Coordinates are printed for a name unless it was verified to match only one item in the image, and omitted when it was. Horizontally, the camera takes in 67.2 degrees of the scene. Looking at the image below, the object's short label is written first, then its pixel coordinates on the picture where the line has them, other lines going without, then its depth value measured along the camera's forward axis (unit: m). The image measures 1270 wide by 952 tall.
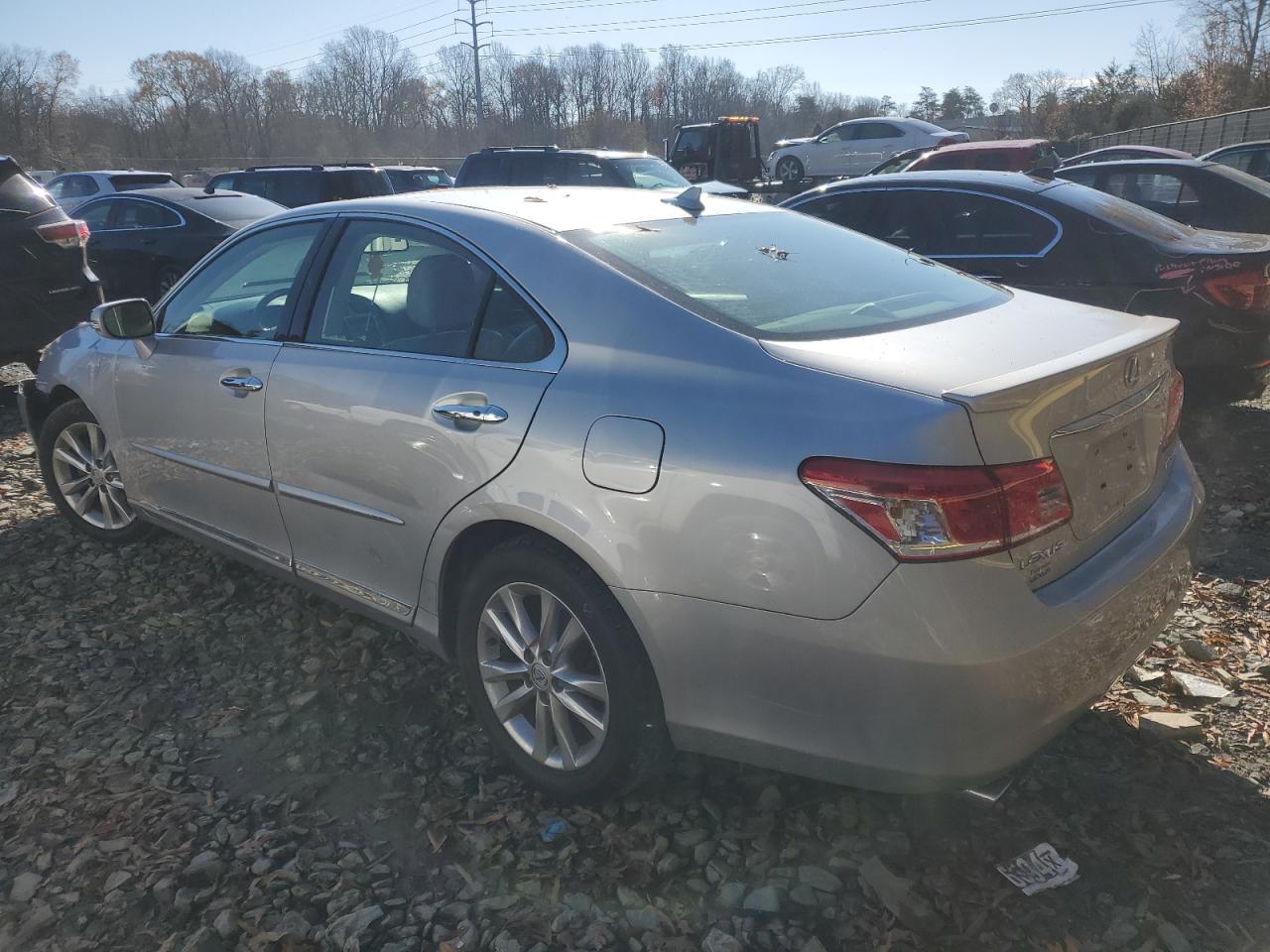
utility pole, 52.59
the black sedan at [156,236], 11.38
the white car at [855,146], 27.64
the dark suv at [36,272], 6.70
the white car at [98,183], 14.03
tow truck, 27.88
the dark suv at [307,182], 14.33
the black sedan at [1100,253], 5.28
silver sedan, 1.98
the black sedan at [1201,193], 8.93
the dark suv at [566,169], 13.97
